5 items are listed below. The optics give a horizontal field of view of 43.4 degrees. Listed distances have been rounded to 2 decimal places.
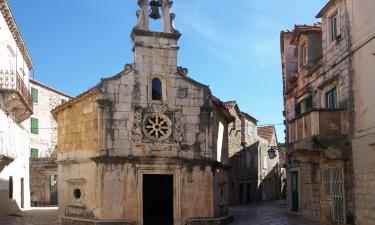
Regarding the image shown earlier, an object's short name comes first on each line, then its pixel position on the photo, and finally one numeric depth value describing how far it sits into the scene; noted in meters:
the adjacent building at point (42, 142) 36.03
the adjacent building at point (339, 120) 15.44
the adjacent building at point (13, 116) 21.91
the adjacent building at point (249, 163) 36.25
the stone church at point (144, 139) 17.22
